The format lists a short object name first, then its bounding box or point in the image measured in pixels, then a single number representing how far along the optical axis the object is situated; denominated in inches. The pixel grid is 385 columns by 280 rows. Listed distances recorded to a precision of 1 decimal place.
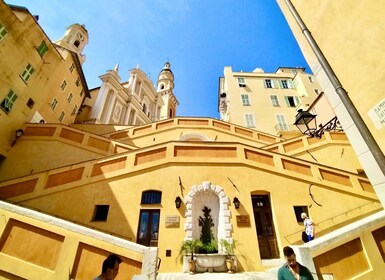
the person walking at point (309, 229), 286.6
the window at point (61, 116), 753.6
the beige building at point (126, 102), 964.0
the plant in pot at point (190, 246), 281.6
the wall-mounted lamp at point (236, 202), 325.1
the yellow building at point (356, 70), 133.8
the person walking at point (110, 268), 124.2
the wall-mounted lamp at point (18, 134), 471.7
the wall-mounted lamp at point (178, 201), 322.1
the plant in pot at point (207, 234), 294.8
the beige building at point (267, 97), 925.3
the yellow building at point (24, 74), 450.0
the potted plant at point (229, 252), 265.6
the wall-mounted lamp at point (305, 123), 231.3
